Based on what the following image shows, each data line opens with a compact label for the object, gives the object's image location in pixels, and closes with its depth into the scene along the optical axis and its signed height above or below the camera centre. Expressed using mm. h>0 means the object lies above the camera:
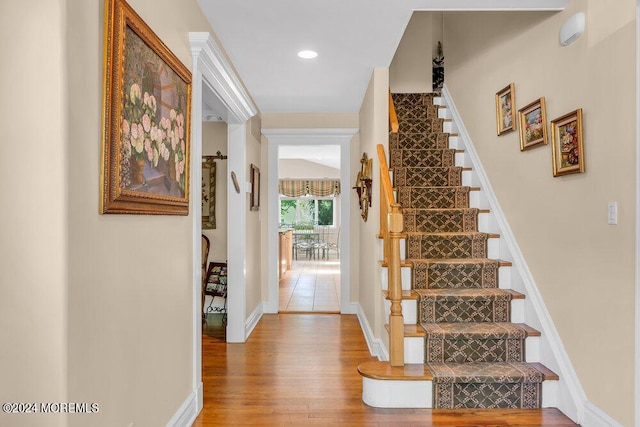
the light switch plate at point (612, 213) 2068 +51
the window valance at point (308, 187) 12023 +1026
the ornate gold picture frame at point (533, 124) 2758 +660
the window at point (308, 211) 12578 +385
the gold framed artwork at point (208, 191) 4941 +379
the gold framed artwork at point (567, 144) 2355 +453
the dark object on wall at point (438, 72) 5391 +1894
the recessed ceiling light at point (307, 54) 3180 +1263
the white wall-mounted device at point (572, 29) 2346 +1076
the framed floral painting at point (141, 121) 1446 +404
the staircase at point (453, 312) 2537 -606
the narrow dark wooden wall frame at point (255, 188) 4473 +383
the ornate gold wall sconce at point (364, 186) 3910 +368
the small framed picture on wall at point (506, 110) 3191 +866
